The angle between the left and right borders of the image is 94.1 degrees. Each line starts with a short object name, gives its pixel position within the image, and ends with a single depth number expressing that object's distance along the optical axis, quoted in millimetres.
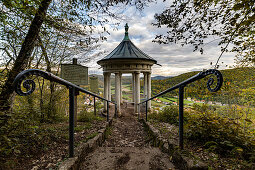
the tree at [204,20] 1976
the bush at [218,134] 1654
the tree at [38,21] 2428
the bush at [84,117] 4498
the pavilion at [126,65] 6872
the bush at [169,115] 4391
